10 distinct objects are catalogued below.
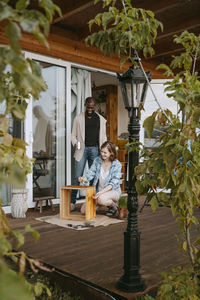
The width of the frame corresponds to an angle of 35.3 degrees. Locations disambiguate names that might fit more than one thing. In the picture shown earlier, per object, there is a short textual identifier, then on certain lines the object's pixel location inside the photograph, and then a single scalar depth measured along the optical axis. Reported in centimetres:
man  445
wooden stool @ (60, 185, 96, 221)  362
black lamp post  185
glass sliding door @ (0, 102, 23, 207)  409
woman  379
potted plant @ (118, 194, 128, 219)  374
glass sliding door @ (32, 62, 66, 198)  448
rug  340
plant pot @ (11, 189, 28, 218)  383
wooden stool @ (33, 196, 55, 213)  416
